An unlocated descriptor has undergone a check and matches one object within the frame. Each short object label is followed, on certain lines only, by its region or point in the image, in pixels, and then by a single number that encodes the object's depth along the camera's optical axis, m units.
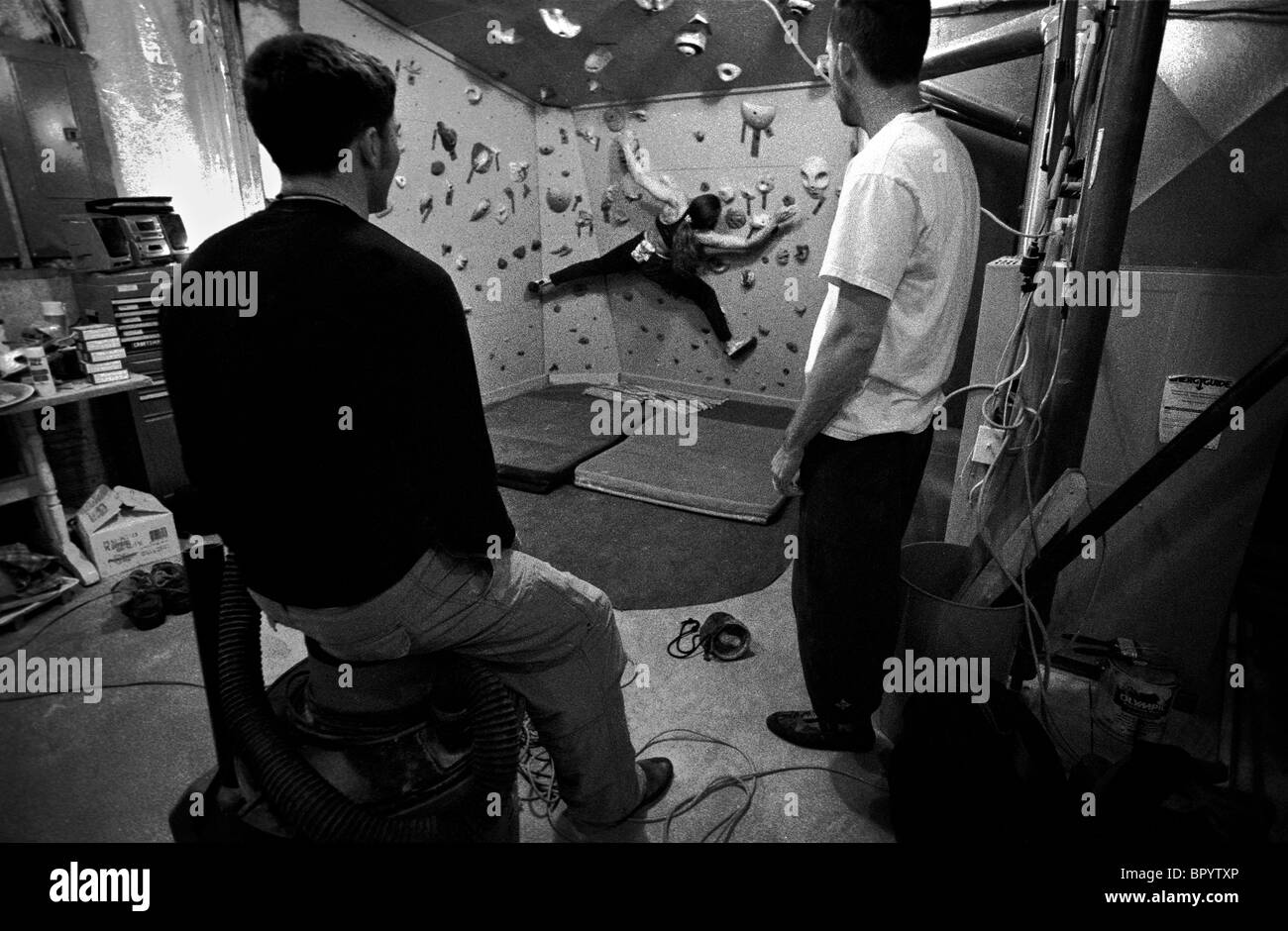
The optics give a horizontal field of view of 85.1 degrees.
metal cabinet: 2.70
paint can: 1.81
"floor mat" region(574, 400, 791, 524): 3.32
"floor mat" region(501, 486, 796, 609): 2.76
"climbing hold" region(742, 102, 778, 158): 4.42
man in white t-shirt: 1.43
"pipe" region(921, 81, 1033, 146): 2.79
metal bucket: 1.71
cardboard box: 2.80
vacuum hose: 1.10
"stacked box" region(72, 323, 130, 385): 2.75
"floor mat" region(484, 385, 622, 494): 3.72
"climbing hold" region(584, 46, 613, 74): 4.22
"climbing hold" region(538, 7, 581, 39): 3.85
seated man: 0.99
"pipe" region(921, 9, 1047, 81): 2.27
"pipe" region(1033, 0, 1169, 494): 1.51
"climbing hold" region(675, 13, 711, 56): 3.85
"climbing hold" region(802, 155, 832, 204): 4.42
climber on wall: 4.79
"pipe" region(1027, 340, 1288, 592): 1.54
